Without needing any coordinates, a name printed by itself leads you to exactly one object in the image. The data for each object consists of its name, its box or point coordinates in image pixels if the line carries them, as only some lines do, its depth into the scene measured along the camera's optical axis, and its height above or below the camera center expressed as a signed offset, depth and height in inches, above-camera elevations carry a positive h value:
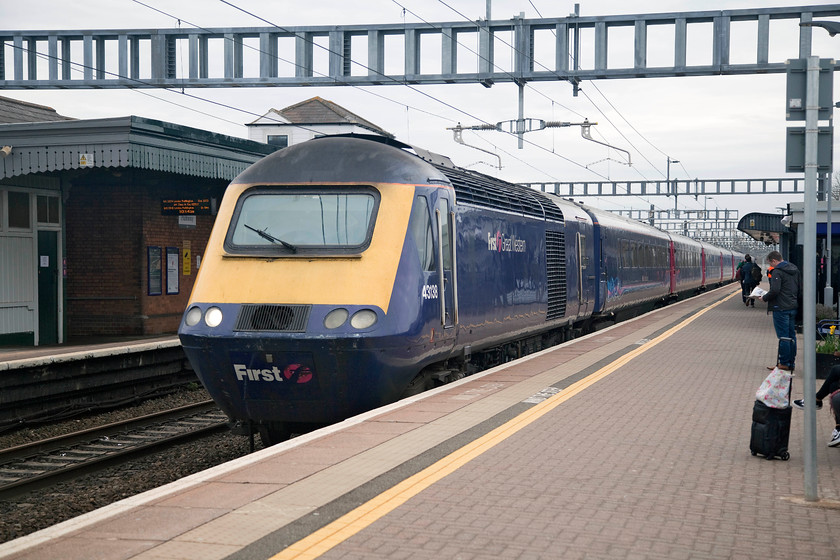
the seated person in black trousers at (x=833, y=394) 315.3 -45.9
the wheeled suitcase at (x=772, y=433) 296.4 -53.6
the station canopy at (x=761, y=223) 1222.3 +56.1
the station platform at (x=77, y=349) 536.4 -58.5
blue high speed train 353.1 -9.0
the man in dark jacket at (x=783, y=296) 513.3 -17.2
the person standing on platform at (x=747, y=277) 1294.3 -17.0
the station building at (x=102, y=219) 667.4 +35.3
